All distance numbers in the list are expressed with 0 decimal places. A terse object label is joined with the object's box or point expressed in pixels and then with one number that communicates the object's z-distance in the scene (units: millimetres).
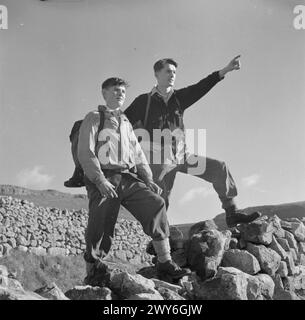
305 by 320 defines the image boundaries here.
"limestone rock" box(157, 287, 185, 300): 4191
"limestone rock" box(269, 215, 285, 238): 6145
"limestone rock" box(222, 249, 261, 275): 5199
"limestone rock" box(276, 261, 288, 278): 5637
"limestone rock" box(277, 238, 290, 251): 6113
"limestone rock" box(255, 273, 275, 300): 4754
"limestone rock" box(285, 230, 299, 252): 6320
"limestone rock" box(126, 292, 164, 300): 3989
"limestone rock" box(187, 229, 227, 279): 5086
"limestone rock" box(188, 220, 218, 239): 5951
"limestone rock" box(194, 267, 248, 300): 4324
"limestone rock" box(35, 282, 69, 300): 3869
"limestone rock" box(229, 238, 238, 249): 5640
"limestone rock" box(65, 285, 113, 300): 4086
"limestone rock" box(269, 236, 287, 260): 5828
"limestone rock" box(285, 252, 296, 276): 5824
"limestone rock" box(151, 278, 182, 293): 4543
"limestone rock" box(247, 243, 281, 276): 5410
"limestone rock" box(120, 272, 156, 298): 4191
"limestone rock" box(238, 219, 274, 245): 5684
